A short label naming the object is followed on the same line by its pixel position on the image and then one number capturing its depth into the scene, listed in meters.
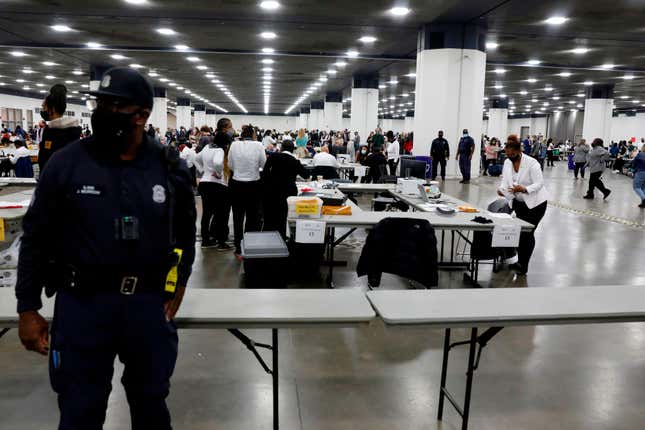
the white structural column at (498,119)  33.11
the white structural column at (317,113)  38.31
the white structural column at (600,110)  24.95
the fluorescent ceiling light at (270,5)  11.30
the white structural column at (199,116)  47.25
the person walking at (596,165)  12.97
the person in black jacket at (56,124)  3.60
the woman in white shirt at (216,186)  6.39
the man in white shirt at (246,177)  6.11
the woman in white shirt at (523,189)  5.66
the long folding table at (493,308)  2.43
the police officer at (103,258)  1.64
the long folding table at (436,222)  4.90
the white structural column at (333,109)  30.20
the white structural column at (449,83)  13.85
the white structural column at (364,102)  22.61
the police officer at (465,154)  14.23
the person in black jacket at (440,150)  14.17
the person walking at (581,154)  18.52
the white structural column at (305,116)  45.84
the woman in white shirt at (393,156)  15.96
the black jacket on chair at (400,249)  4.37
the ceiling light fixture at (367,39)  15.00
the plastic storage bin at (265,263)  4.51
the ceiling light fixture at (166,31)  14.38
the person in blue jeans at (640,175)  11.91
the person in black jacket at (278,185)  5.96
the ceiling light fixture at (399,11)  11.74
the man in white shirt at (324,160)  9.40
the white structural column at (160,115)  27.86
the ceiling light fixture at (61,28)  14.15
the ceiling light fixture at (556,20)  12.27
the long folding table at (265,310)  2.38
